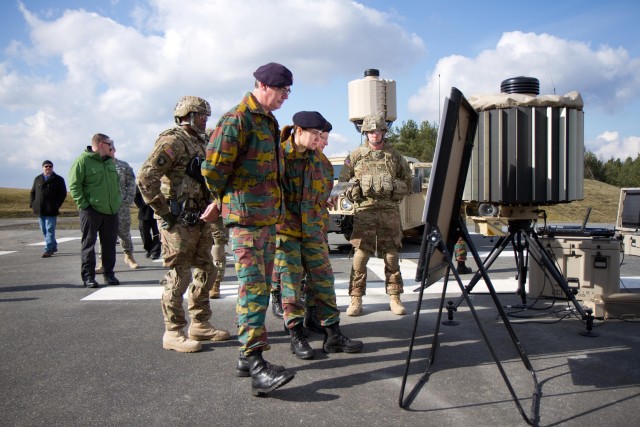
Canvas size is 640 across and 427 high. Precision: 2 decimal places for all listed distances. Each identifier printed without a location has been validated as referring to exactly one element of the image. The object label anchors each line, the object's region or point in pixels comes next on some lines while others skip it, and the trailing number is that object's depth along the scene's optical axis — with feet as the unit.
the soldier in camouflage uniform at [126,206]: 27.09
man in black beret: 10.43
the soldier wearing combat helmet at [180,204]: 12.60
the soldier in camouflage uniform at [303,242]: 12.69
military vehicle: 29.12
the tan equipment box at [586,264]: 16.55
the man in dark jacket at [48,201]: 31.83
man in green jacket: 21.59
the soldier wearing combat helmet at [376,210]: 16.53
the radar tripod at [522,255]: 14.08
